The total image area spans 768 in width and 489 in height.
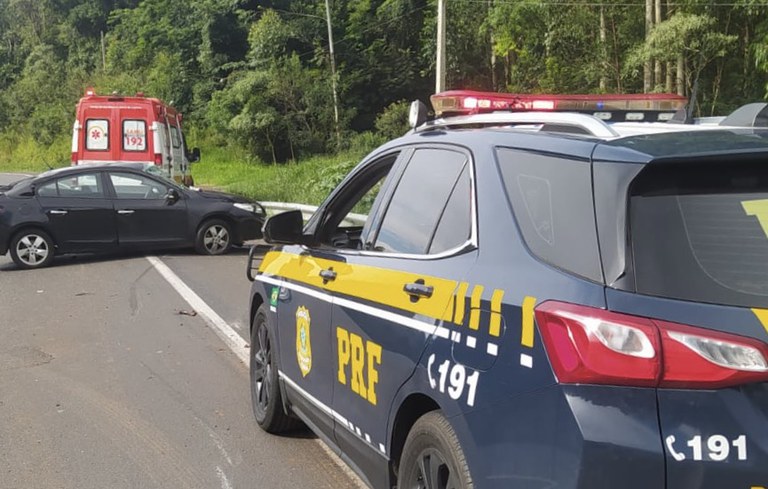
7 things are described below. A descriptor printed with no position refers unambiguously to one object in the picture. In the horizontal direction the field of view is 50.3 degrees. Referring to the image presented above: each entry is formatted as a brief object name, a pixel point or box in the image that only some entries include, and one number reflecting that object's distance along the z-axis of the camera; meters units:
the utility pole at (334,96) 41.81
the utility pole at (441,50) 22.82
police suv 2.12
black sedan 12.53
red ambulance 17.25
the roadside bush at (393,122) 40.56
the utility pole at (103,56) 64.22
